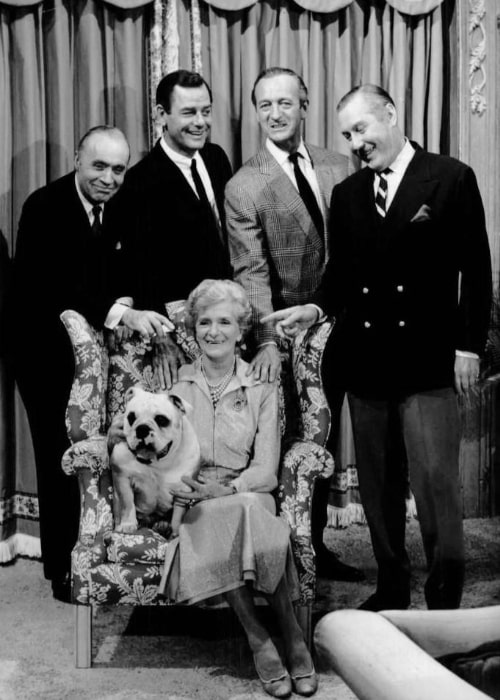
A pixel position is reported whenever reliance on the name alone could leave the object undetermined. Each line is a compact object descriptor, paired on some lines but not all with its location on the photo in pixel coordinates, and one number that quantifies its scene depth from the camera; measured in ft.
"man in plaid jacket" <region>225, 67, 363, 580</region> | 11.18
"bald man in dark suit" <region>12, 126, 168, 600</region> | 11.46
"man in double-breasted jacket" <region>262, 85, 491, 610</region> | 10.14
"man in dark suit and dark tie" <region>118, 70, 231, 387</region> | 11.23
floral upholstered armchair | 9.62
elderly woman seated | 9.37
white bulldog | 9.91
